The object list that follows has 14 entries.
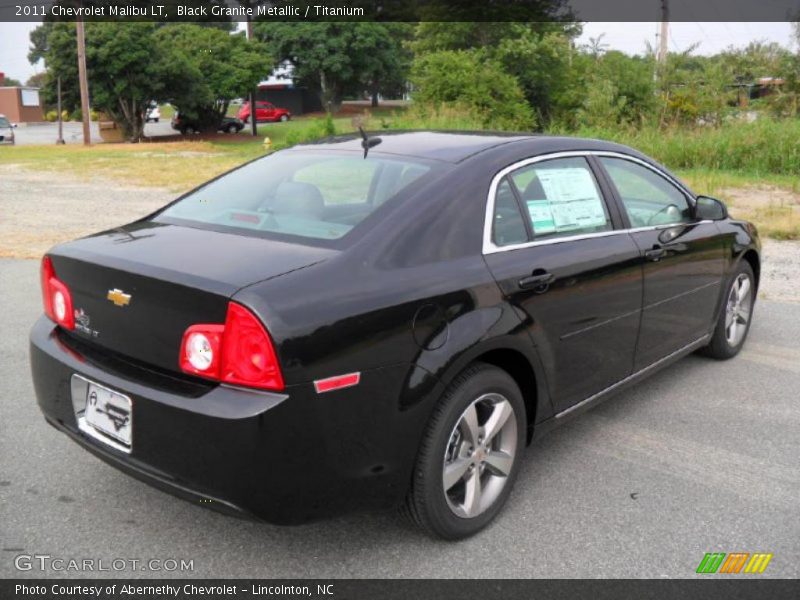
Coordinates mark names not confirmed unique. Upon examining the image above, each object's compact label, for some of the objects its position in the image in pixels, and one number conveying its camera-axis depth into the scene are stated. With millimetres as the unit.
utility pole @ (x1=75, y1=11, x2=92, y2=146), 29905
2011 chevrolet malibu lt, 2562
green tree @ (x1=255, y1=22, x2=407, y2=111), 52094
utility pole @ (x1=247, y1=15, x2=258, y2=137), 39156
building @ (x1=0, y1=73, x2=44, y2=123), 72188
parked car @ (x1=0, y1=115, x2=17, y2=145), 39534
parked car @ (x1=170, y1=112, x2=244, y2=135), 41438
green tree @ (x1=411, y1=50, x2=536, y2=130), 25656
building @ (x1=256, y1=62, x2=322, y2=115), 66312
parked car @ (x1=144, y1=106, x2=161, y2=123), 60938
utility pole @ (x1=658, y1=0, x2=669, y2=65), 27914
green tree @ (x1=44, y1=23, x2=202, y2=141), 34656
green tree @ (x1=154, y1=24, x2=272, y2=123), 38312
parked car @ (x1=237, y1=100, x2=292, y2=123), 54688
